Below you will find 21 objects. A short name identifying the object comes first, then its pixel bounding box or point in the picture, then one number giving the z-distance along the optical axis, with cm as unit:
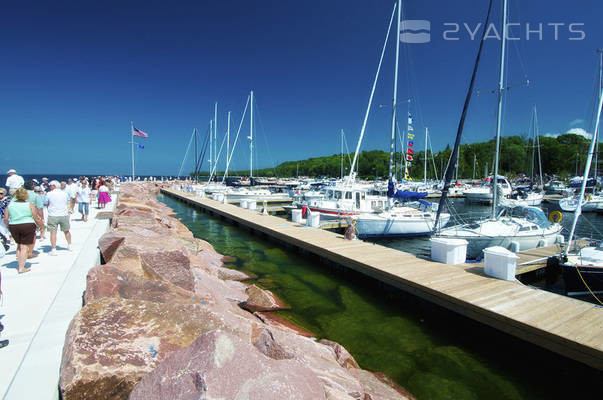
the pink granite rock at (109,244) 658
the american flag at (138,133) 4462
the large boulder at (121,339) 283
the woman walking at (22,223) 617
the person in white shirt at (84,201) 1326
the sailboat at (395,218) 1759
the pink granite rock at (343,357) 536
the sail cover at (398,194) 1848
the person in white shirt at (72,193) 1627
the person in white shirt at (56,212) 775
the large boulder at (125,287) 435
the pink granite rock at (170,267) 600
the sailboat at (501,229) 1318
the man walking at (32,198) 722
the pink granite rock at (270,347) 390
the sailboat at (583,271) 834
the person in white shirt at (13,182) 943
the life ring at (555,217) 1470
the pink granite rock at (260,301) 812
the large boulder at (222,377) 250
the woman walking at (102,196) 1892
